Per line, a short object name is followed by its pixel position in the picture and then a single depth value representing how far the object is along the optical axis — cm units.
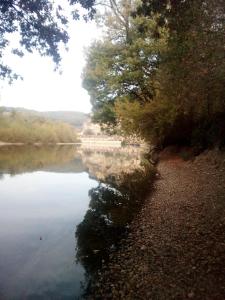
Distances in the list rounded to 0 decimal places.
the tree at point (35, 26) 784
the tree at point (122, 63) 2218
